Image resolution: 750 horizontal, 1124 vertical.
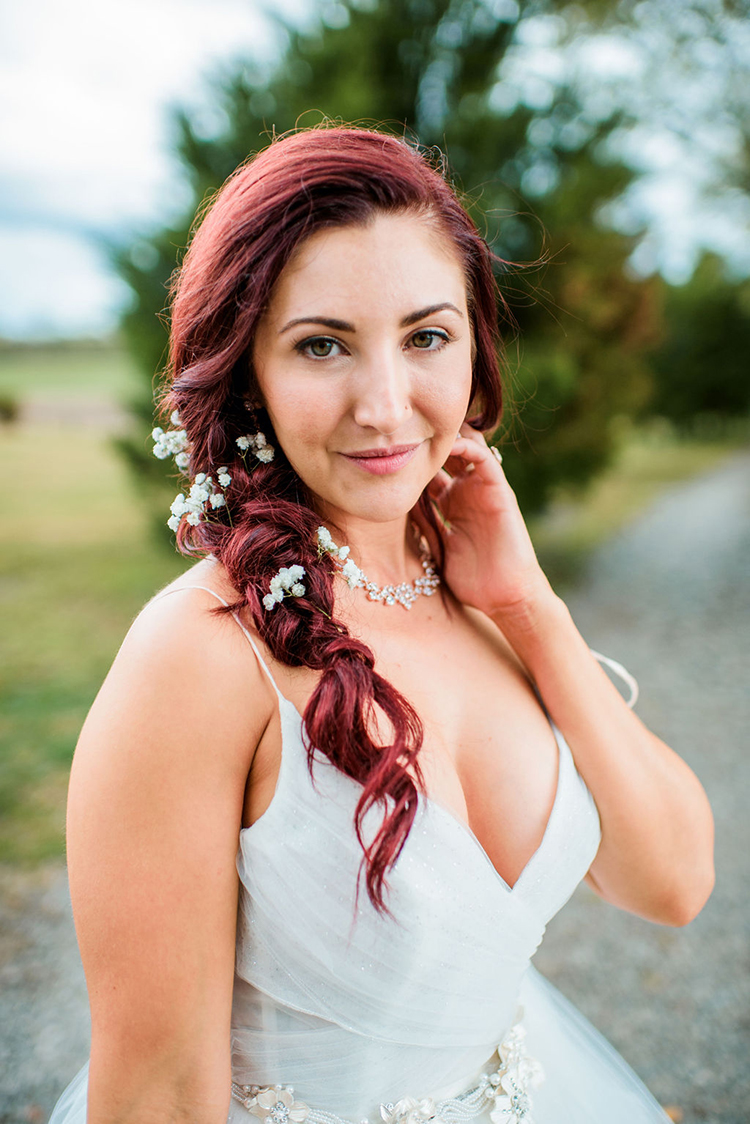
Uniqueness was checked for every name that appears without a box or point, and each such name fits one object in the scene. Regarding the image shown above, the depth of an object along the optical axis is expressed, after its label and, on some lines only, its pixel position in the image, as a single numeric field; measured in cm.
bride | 123
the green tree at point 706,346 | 2505
